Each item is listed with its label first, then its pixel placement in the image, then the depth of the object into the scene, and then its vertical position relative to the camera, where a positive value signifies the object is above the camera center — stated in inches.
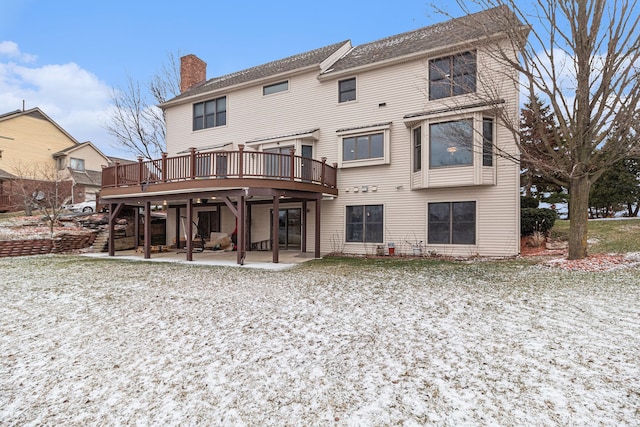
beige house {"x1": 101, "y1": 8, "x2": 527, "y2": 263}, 440.1 +92.2
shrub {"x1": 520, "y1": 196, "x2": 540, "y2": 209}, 604.7 +27.1
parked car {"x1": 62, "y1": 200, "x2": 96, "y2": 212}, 796.6 +15.0
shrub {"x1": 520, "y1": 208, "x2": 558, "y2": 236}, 510.0 -5.8
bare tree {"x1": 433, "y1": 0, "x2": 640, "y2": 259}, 340.8 +162.2
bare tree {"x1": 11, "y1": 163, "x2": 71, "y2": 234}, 778.6 +82.8
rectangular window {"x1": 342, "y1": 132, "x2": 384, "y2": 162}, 524.4 +115.0
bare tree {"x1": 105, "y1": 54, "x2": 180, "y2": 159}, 1003.9 +347.9
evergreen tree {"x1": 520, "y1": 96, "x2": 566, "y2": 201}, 365.1 +97.1
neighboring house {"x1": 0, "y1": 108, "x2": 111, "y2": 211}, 914.7 +186.9
